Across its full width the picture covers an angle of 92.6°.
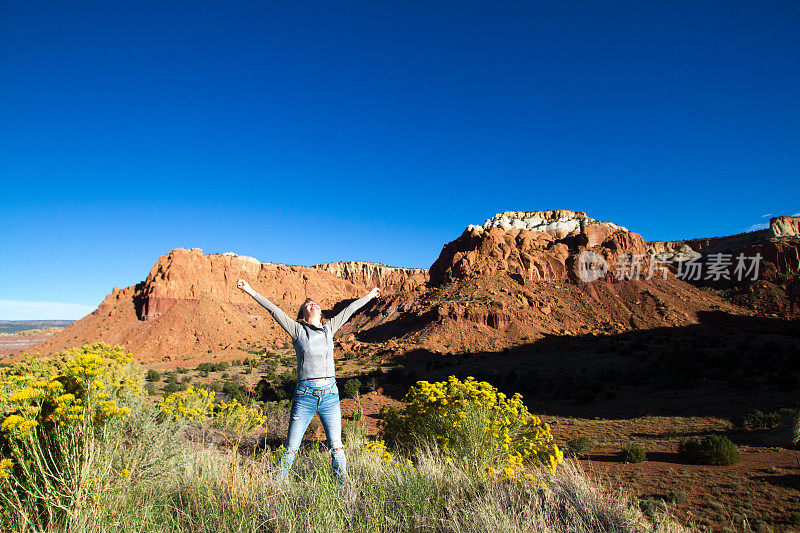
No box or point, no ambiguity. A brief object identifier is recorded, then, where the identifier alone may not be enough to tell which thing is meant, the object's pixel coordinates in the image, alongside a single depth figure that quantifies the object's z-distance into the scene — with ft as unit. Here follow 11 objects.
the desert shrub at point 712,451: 30.12
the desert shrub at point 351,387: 69.77
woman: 12.74
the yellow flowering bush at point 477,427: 15.51
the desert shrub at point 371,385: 77.00
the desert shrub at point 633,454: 33.01
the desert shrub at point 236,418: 29.39
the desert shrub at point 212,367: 109.40
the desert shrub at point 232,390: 64.64
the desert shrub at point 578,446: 37.26
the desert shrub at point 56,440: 8.14
